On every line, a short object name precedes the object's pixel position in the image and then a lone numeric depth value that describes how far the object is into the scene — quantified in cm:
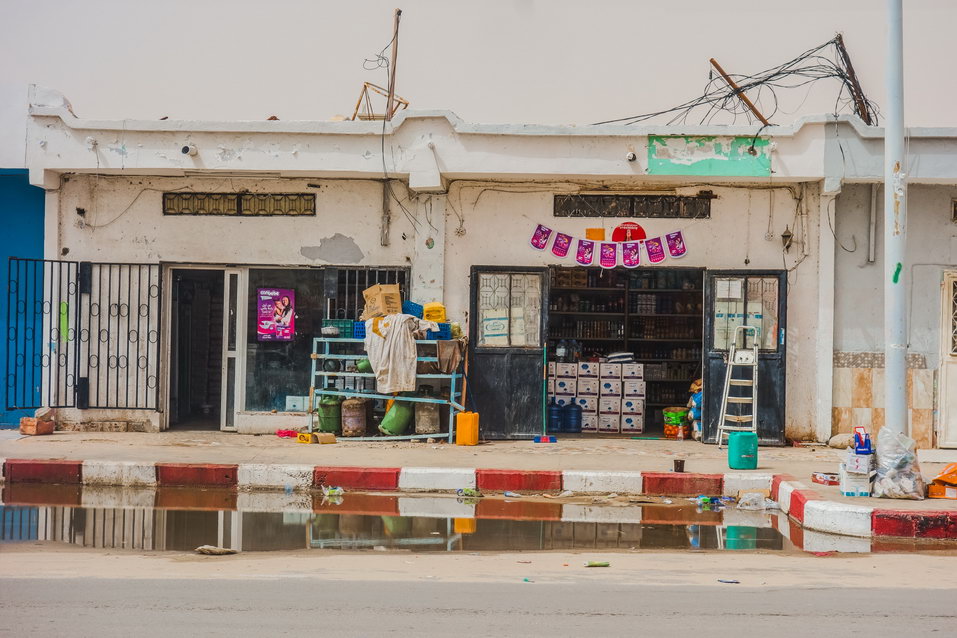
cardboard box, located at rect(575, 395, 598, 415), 1512
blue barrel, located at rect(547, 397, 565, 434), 1474
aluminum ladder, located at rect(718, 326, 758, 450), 1245
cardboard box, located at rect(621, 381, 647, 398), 1504
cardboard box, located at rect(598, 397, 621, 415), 1508
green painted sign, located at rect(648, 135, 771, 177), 1242
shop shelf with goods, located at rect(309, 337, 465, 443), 1246
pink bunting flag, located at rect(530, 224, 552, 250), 1312
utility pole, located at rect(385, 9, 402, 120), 1356
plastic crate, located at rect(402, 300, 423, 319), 1269
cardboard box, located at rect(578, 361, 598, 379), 1516
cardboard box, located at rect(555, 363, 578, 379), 1519
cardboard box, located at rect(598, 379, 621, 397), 1509
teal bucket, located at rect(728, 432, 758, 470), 1065
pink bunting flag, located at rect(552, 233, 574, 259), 1310
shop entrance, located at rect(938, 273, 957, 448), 1277
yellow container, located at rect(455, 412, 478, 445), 1237
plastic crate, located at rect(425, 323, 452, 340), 1264
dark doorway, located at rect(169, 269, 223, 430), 1482
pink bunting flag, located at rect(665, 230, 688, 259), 1306
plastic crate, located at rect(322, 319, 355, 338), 1288
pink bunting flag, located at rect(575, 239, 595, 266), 1311
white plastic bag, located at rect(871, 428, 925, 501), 880
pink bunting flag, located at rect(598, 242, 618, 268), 1312
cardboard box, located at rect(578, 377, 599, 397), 1513
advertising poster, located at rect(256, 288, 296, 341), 1321
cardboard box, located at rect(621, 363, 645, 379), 1510
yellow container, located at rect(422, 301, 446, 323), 1280
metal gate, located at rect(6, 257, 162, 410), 1320
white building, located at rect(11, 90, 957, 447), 1255
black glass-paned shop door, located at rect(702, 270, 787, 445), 1277
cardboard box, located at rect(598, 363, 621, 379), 1512
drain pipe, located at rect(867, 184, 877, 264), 1277
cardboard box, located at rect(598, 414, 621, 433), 1506
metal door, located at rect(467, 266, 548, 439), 1308
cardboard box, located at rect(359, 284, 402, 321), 1255
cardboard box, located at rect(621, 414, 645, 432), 1493
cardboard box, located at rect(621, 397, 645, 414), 1503
